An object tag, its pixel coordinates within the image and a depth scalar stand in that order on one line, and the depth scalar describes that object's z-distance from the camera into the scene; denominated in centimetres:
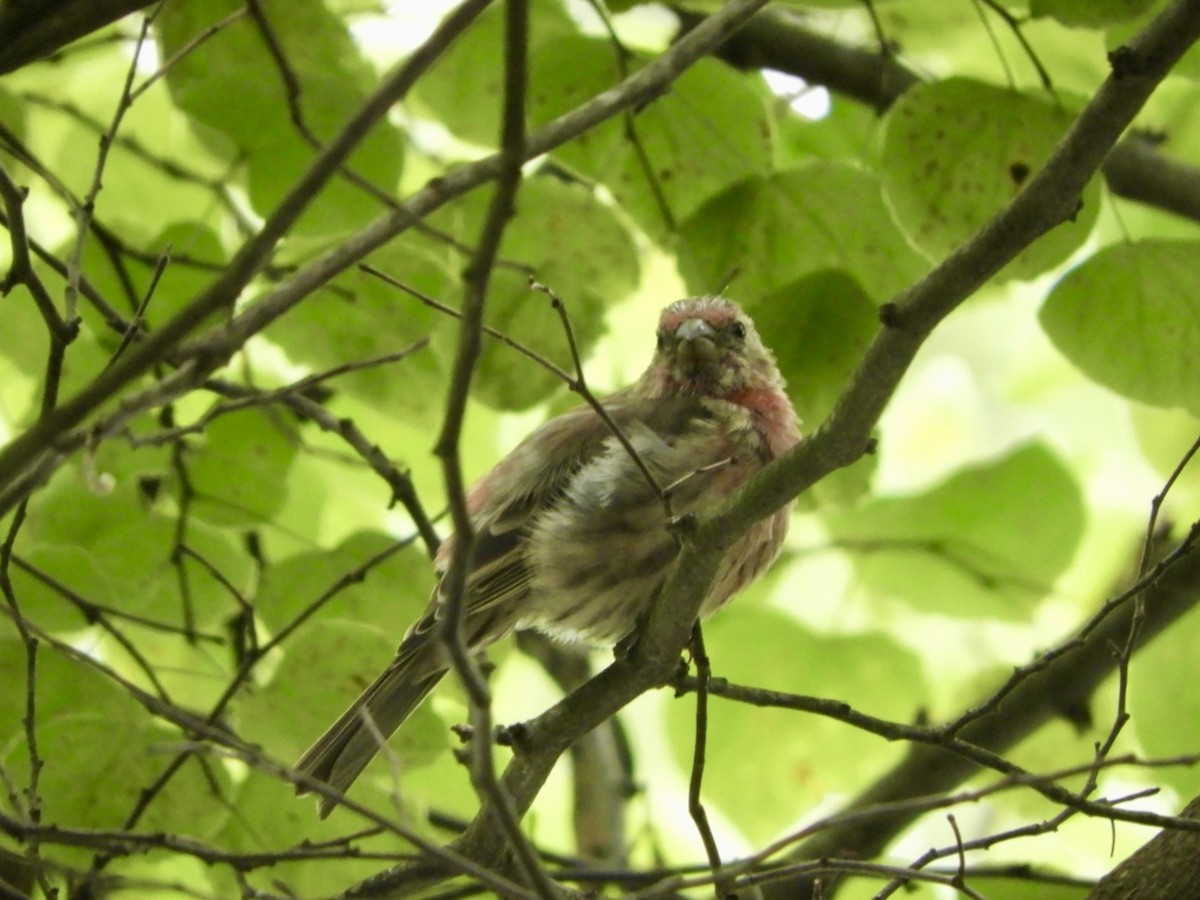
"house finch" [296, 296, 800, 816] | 880
